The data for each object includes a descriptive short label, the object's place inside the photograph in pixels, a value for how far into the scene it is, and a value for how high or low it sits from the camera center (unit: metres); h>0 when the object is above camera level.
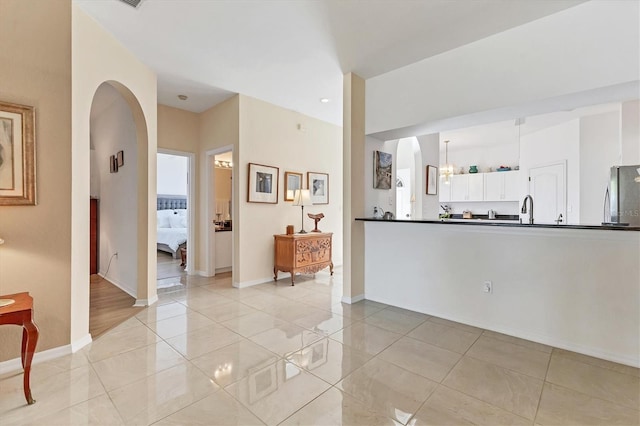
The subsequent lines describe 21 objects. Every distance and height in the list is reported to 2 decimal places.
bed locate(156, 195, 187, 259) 6.53 -0.34
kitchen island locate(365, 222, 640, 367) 2.23 -0.65
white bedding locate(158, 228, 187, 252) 6.44 -0.60
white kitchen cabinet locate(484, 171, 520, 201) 6.92 +0.64
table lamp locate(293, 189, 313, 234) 4.71 +0.23
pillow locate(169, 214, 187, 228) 7.82 -0.28
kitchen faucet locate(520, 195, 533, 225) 2.86 +0.01
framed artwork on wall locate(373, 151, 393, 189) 3.96 +0.60
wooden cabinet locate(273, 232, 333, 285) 4.48 -0.69
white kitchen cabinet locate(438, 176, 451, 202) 8.05 +0.59
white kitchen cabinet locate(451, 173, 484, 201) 7.52 +0.67
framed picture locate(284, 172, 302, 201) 4.95 +0.50
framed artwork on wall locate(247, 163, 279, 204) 4.44 +0.44
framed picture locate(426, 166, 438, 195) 5.20 +0.58
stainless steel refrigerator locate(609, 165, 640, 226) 3.23 +0.21
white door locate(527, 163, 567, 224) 5.03 +0.38
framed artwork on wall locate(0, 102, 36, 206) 2.03 +0.40
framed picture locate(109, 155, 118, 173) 4.37 +0.73
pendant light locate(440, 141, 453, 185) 6.91 +1.04
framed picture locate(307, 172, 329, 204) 5.36 +0.48
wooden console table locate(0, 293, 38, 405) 1.72 -0.72
